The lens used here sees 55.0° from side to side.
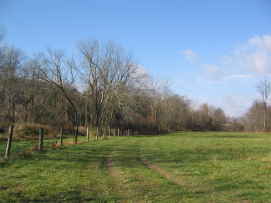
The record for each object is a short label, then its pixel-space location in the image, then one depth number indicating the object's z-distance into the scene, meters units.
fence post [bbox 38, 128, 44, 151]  15.60
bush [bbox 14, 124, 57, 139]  31.20
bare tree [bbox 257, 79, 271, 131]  78.50
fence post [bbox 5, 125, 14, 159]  12.51
